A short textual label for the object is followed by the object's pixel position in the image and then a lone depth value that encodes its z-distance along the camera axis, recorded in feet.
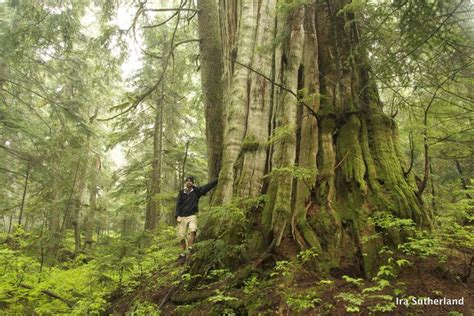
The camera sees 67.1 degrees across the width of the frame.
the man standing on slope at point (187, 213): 20.77
